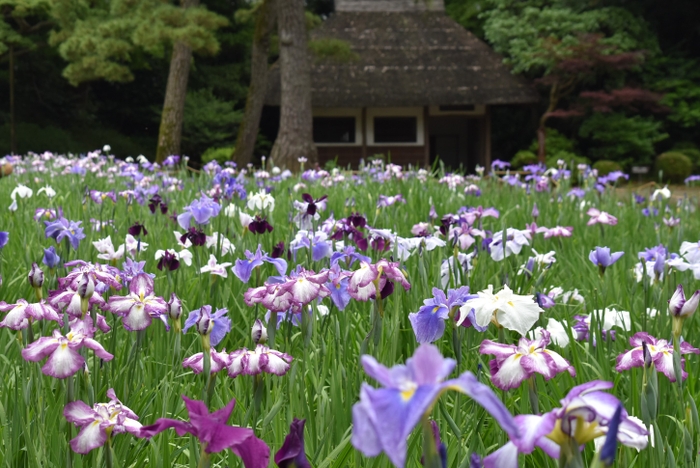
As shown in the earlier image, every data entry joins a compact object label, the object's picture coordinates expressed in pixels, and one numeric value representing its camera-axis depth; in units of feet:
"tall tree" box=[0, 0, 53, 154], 57.26
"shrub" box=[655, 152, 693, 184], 63.77
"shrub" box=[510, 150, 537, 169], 67.10
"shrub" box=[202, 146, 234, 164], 62.13
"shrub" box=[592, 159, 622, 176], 61.35
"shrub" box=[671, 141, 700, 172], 68.18
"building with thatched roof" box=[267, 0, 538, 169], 63.72
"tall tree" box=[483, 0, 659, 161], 64.64
